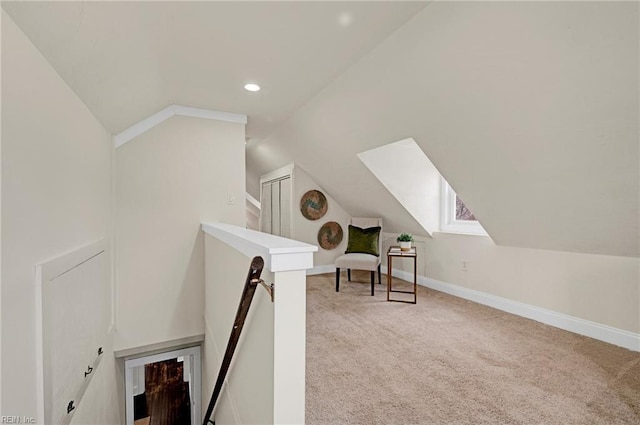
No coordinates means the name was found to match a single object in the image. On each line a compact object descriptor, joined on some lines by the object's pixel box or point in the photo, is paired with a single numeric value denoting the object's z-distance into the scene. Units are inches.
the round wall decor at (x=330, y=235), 217.8
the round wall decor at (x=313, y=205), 212.4
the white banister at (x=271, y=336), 51.1
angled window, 157.2
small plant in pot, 150.8
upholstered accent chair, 166.4
